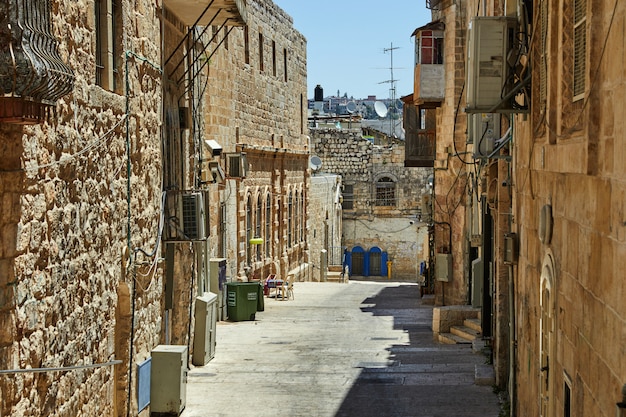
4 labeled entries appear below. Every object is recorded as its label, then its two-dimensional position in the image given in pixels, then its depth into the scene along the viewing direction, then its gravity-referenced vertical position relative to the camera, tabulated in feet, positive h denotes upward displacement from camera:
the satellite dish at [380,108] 194.73 +13.94
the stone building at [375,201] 160.97 -4.40
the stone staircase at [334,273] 132.34 -14.09
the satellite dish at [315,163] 153.38 +2.07
